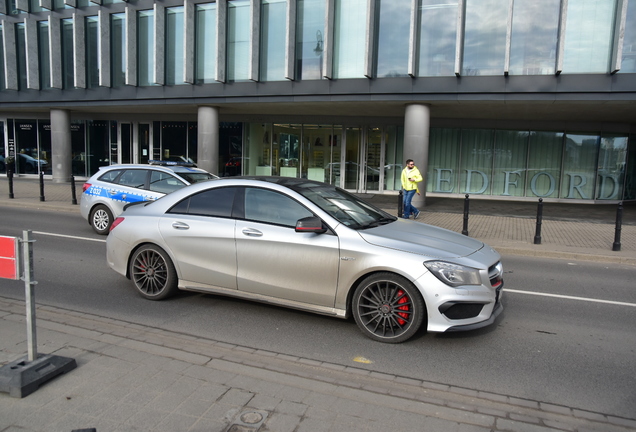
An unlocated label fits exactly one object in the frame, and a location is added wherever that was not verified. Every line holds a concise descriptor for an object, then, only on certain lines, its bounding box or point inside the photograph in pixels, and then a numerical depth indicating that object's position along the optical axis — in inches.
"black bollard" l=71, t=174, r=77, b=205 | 638.5
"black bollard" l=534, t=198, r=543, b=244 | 441.0
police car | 434.3
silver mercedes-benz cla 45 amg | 190.7
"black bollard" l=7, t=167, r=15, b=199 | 694.5
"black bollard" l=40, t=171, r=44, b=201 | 665.7
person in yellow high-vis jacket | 573.3
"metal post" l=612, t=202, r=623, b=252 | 421.4
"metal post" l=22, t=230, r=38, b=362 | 148.7
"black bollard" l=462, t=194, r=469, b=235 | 473.0
